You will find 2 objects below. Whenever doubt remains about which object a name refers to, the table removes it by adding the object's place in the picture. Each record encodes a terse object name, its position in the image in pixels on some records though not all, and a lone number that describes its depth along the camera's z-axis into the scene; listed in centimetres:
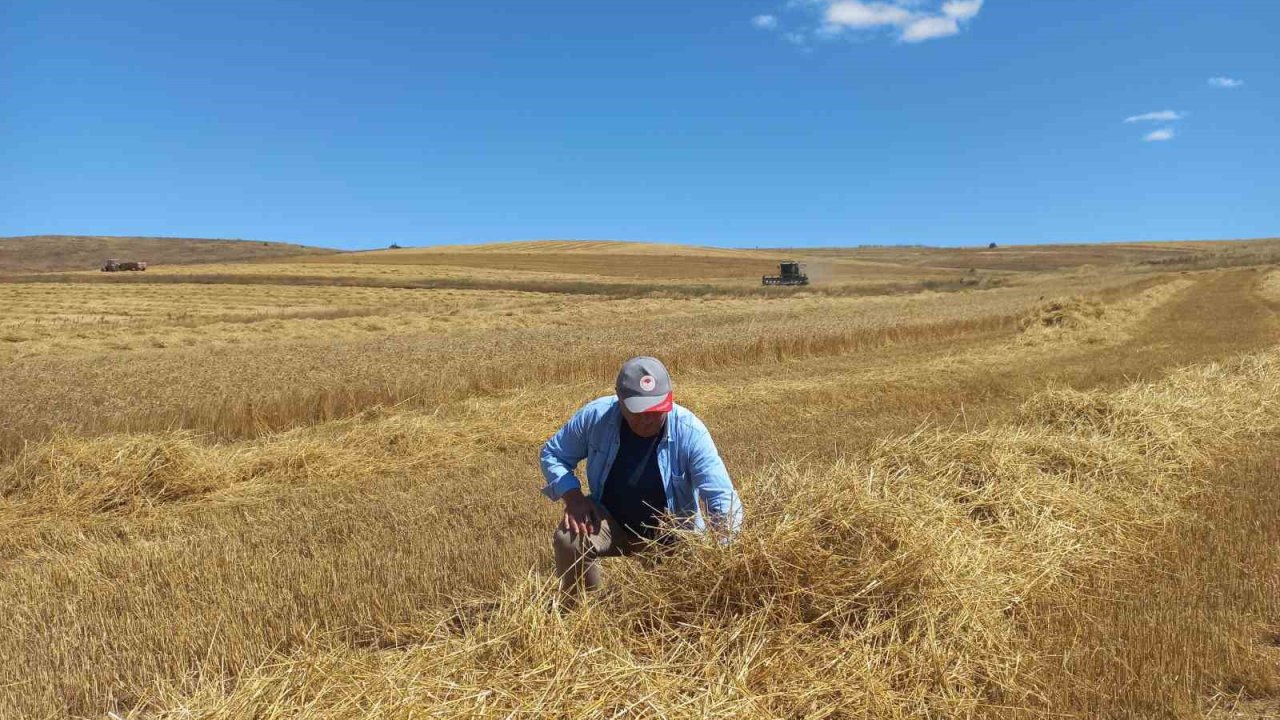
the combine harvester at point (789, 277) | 4909
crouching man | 358
